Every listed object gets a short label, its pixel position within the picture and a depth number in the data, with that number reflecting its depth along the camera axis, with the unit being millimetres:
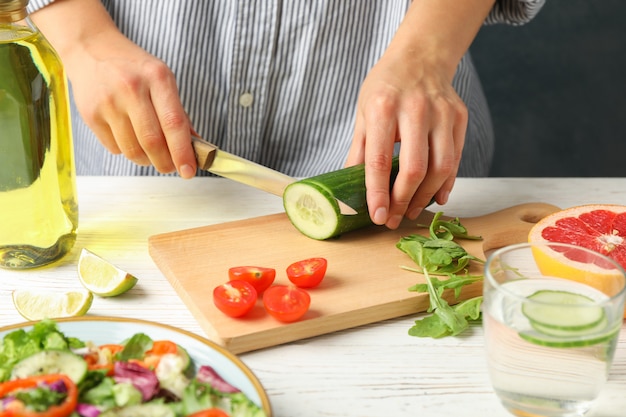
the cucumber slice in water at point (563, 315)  1023
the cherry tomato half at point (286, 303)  1301
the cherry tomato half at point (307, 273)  1408
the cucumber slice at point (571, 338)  1032
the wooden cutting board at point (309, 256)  1315
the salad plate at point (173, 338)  1044
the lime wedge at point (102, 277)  1417
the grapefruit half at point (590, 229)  1411
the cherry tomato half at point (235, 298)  1311
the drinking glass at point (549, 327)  1033
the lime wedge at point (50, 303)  1345
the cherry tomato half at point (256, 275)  1397
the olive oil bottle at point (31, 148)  1391
